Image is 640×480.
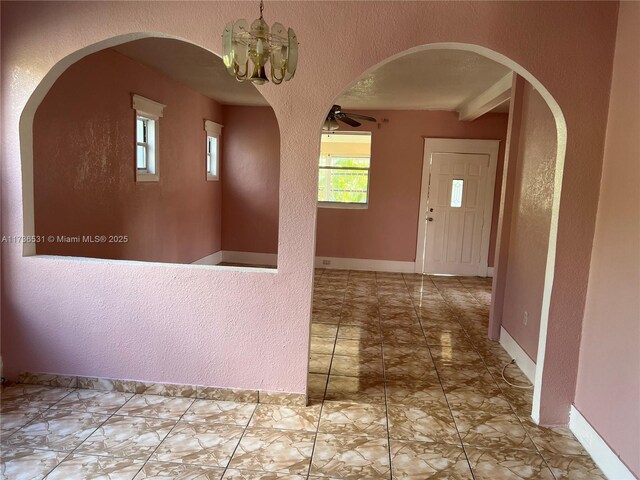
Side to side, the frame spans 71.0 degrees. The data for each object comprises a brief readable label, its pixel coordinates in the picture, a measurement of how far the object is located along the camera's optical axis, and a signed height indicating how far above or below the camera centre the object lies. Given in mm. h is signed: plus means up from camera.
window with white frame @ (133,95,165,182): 4586 +447
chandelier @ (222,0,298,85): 1689 +530
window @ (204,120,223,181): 6606 +509
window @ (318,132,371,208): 7125 +297
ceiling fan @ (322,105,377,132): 4535 +803
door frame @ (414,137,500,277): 6695 +335
